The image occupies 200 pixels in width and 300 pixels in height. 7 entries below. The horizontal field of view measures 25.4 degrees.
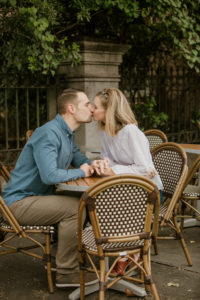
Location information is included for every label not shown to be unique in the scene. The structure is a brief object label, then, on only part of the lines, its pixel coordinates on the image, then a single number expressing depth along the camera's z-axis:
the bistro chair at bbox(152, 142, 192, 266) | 4.07
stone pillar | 6.89
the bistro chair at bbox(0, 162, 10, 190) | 4.30
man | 3.63
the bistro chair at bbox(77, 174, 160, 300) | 2.98
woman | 3.87
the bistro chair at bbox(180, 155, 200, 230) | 4.43
